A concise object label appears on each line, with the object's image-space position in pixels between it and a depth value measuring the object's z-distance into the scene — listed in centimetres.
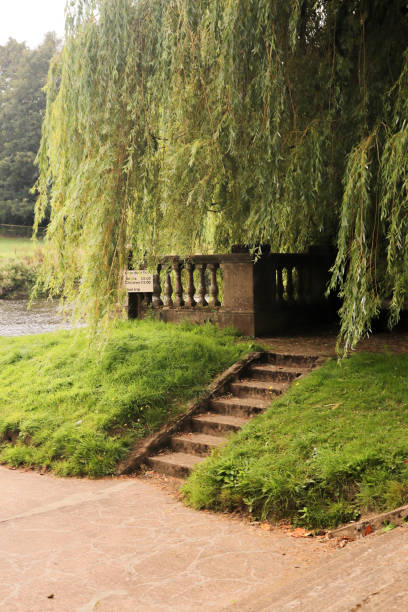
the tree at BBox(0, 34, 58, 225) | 3722
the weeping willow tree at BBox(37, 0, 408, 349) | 707
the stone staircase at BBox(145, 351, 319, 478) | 743
